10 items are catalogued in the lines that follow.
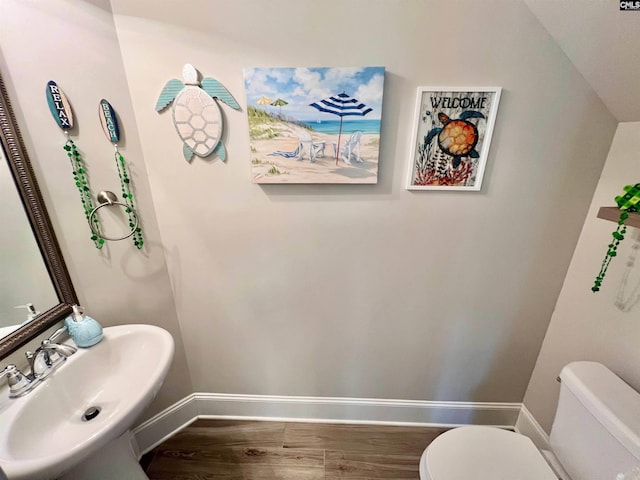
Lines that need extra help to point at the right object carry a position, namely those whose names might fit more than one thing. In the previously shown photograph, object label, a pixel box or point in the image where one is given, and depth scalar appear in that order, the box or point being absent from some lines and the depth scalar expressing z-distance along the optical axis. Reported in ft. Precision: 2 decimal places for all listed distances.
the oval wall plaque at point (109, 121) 3.26
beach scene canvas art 3.26
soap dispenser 3.12
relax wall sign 2.89
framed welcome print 3.28
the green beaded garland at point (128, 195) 3.51
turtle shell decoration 3.37
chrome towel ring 3.37
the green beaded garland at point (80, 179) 3.11
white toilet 2.58
